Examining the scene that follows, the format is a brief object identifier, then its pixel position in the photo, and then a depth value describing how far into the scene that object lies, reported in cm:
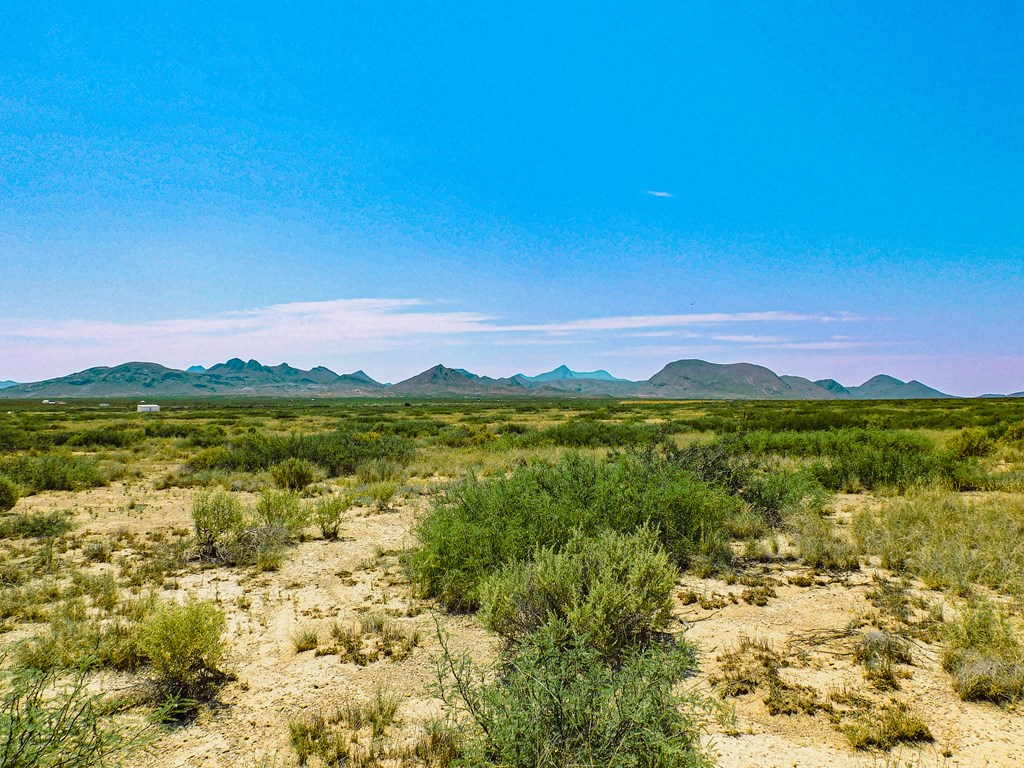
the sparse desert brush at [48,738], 293
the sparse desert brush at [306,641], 577
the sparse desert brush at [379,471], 1616
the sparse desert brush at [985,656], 454
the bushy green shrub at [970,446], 1809
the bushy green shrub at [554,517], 696
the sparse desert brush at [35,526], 1014
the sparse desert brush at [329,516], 1038
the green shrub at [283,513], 1020
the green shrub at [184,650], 489
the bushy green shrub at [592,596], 498
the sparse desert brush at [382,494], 1294
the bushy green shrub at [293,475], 1498
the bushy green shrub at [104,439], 2578
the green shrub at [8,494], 1241
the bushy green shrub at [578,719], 317
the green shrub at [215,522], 938
